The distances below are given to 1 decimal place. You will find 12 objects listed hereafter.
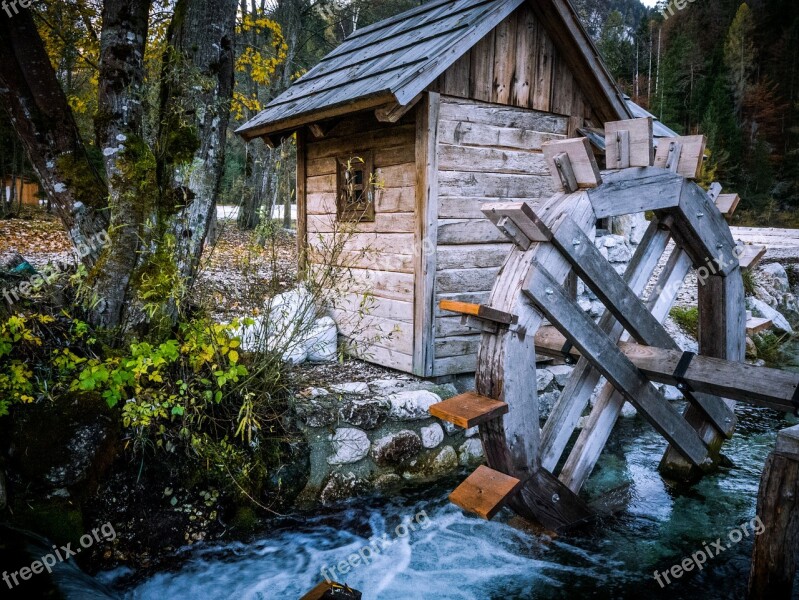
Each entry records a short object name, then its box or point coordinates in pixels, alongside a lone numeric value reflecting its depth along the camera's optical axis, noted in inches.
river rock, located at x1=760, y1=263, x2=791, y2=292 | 447.8
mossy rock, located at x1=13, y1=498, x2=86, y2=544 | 141.4
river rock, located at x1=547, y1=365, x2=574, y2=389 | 251.1
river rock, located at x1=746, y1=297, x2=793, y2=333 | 389.7
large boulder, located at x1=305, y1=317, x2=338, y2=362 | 238.1
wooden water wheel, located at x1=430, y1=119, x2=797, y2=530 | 139.8
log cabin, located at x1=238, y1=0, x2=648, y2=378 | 209.0
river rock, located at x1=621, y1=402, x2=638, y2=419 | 275.8
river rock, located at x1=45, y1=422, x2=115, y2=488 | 147.3
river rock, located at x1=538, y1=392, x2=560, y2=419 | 243.6
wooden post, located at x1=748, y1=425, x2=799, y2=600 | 114.1
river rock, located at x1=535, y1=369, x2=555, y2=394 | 245.4
